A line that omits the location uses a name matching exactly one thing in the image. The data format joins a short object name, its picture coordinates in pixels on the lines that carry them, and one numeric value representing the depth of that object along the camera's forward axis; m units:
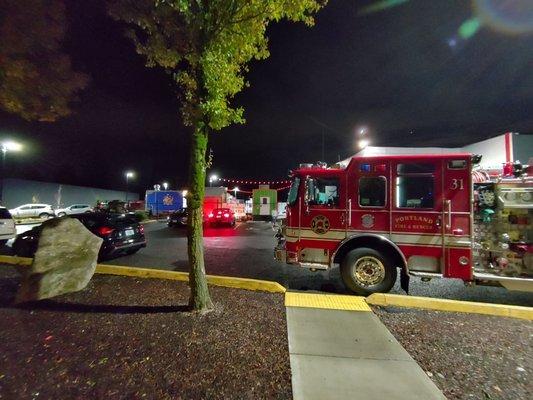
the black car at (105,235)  9.07
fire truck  5.65
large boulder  5.16
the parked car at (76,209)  34.31
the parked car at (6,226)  11.87
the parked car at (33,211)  29.26
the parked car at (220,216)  22.31
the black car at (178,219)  22.11
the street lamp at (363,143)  18.93
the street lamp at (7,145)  25.08
